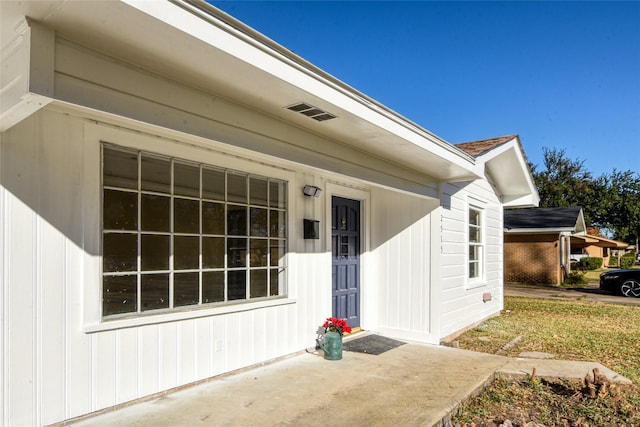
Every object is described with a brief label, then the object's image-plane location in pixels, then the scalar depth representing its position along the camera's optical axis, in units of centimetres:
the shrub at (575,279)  1723
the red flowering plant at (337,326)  541
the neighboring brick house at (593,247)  2930
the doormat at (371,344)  584
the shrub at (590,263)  2521
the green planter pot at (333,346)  523
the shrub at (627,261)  2672
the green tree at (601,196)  3750
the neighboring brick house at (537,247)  1750
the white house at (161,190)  246
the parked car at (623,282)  1414
